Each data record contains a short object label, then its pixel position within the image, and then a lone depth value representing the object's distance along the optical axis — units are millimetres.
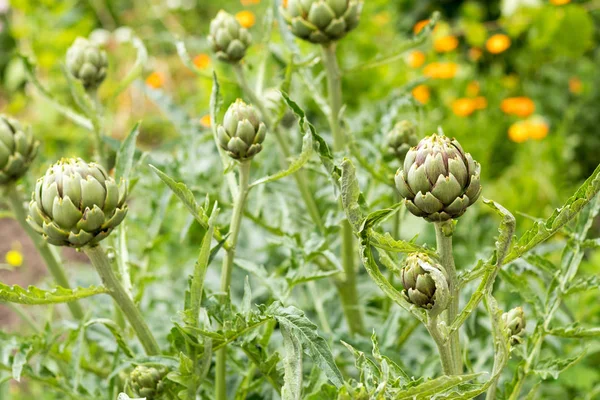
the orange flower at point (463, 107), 4094
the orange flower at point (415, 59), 4250
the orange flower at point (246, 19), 3930
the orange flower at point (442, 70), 4203
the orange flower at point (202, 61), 4291
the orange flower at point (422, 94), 4140
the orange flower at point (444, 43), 4523
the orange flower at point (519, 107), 4105
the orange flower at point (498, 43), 4430
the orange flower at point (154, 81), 4348
